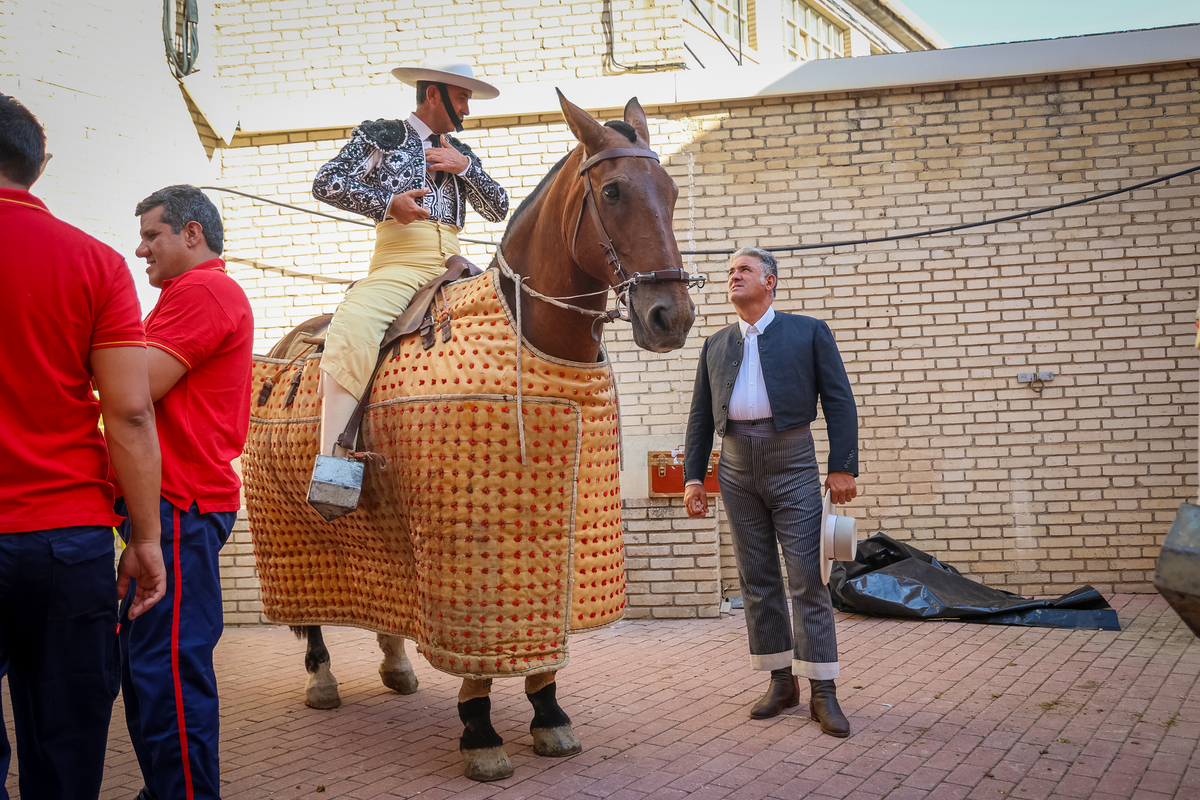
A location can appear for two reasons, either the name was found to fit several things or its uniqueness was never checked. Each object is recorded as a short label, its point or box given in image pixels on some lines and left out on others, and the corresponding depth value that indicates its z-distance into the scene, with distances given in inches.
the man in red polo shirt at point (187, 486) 107.9
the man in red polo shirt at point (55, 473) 81.7
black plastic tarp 237.8
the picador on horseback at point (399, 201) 146.3
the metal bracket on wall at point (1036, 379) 272.5
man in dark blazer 165.0
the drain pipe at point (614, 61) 279.3
